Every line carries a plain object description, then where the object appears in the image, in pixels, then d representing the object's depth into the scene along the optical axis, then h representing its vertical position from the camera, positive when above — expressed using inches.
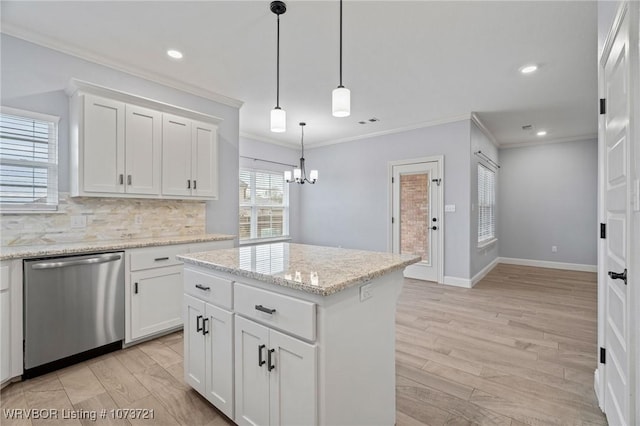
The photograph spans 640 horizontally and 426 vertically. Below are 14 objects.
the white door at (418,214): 201.2 -0.9
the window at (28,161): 98.2 +16.9
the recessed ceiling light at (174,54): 113.2 +59.8
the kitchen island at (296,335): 50.6 -23.6
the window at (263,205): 232.5 +6.2
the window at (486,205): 215.2 +5.9
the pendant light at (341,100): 74.8 +27.7
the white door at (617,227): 52.6 -2.7
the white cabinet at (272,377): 51.0 -30.3
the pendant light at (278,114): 86.8 +28.2
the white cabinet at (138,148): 105.0 +25.1
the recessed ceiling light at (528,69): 125.0 +60.4
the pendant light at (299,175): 212.2 +26.6
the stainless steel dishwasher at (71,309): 85.5 -29.6
